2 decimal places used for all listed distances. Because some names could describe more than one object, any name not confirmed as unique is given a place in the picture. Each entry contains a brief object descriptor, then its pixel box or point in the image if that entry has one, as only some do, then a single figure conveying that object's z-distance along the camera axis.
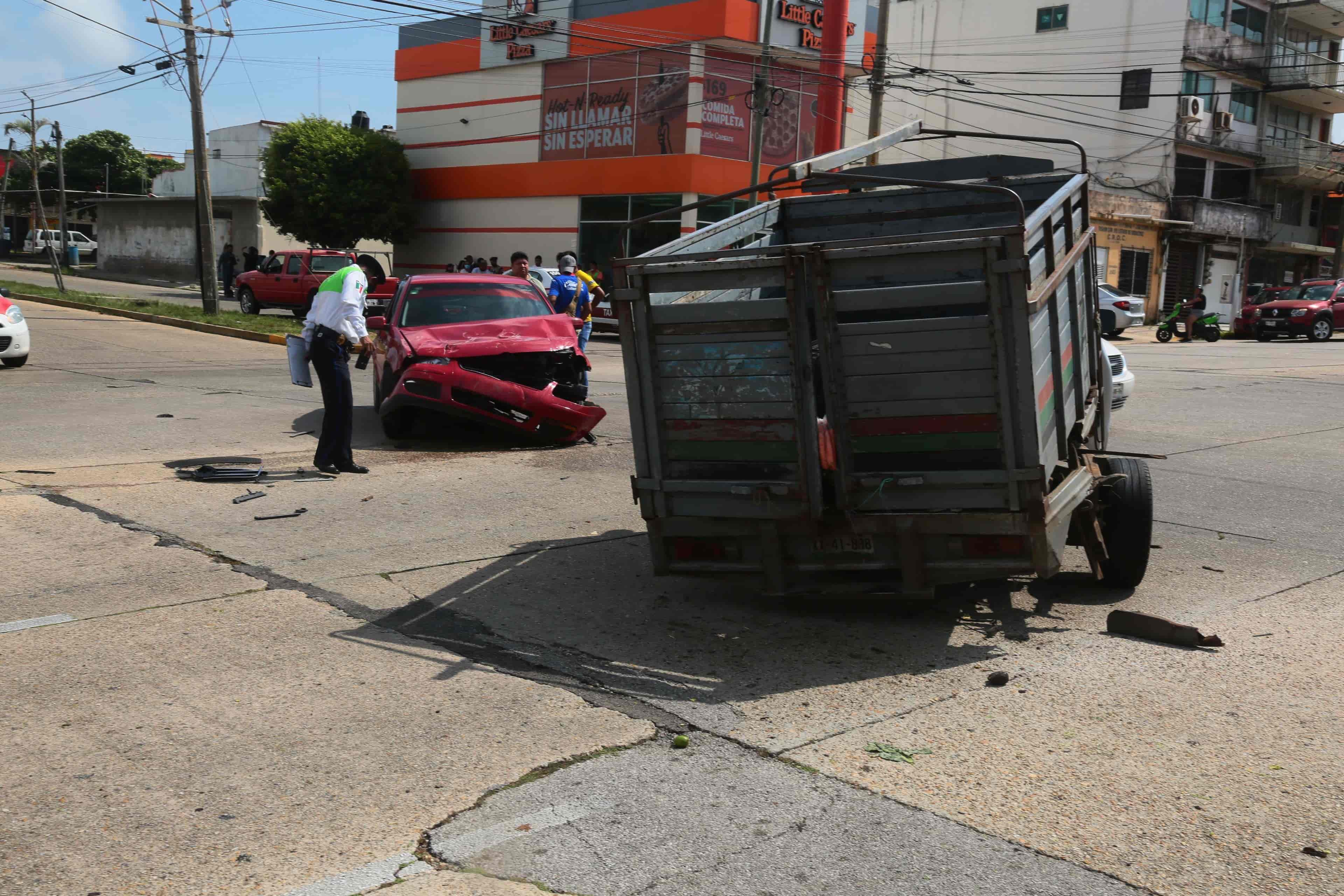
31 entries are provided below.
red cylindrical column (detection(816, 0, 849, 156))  27.33
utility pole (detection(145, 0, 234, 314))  25.89
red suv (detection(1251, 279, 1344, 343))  34.16
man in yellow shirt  15.73
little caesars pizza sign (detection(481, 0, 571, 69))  38.56
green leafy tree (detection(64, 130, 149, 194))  86.31
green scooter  32.97
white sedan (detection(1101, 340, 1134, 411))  12.61
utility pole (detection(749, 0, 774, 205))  28.59
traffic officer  9.57
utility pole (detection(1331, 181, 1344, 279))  46.19
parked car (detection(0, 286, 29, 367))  16.56
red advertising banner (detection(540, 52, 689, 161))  35.09
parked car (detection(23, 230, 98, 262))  64.81
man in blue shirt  15.98
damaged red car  10.88
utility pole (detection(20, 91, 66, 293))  30.98
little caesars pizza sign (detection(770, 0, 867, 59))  34.75
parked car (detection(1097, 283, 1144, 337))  32.56
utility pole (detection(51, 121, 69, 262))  52.62
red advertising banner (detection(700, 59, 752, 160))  34.66
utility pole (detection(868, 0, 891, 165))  26.92
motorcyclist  32.97
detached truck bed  5.22
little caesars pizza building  34.66
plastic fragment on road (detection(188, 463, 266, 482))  9.34
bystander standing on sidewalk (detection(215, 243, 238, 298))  40.91
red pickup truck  31.00
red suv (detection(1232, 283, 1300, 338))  35.19
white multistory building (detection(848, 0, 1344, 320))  42.19
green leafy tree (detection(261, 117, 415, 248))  41.69
